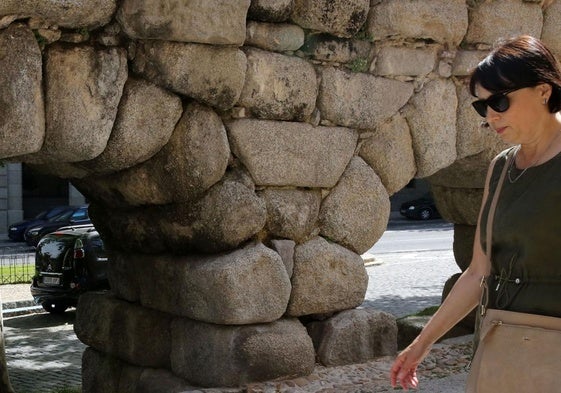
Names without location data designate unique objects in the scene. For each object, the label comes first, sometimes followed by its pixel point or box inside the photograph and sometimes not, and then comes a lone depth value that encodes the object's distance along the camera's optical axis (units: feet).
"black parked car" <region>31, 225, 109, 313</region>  44.50
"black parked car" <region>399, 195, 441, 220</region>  114.11
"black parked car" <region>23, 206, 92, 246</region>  84.33
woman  9.78
